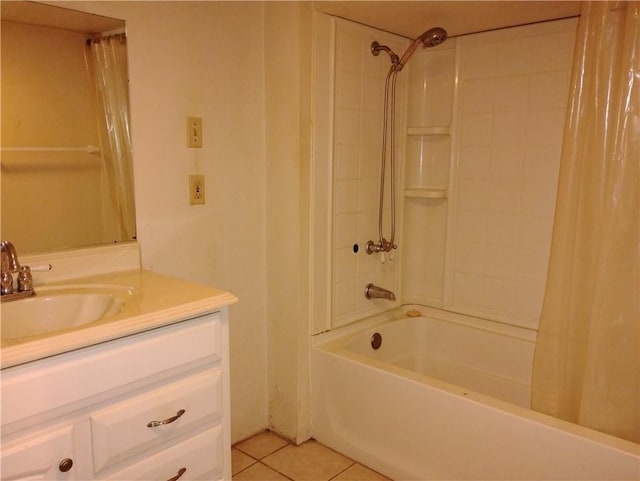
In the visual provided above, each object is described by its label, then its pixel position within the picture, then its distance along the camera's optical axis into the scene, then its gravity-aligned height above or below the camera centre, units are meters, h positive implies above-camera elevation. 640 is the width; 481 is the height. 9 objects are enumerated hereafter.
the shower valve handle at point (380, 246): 2.26 -0.39
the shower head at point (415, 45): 2.01 +0.45
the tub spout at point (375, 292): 2.28 -0.59
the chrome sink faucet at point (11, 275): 1.29 -0.31
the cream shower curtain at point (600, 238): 1.30 -0.21
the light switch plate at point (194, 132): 1.81 +0.08
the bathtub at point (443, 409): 1.45 -0.86
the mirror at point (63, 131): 1.43 +0.07
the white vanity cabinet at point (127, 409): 1.03 -0.57
